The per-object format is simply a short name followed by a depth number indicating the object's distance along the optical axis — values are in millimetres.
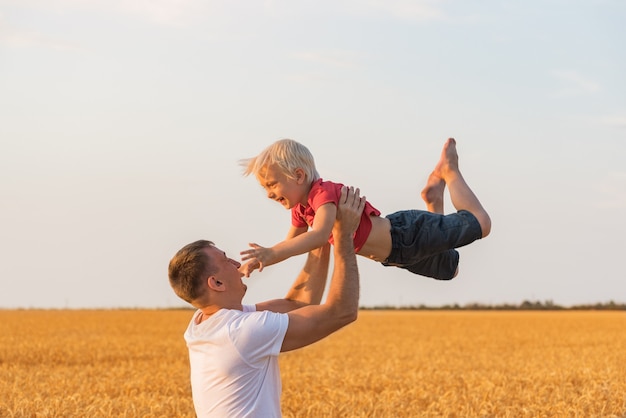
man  5062
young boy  5902
